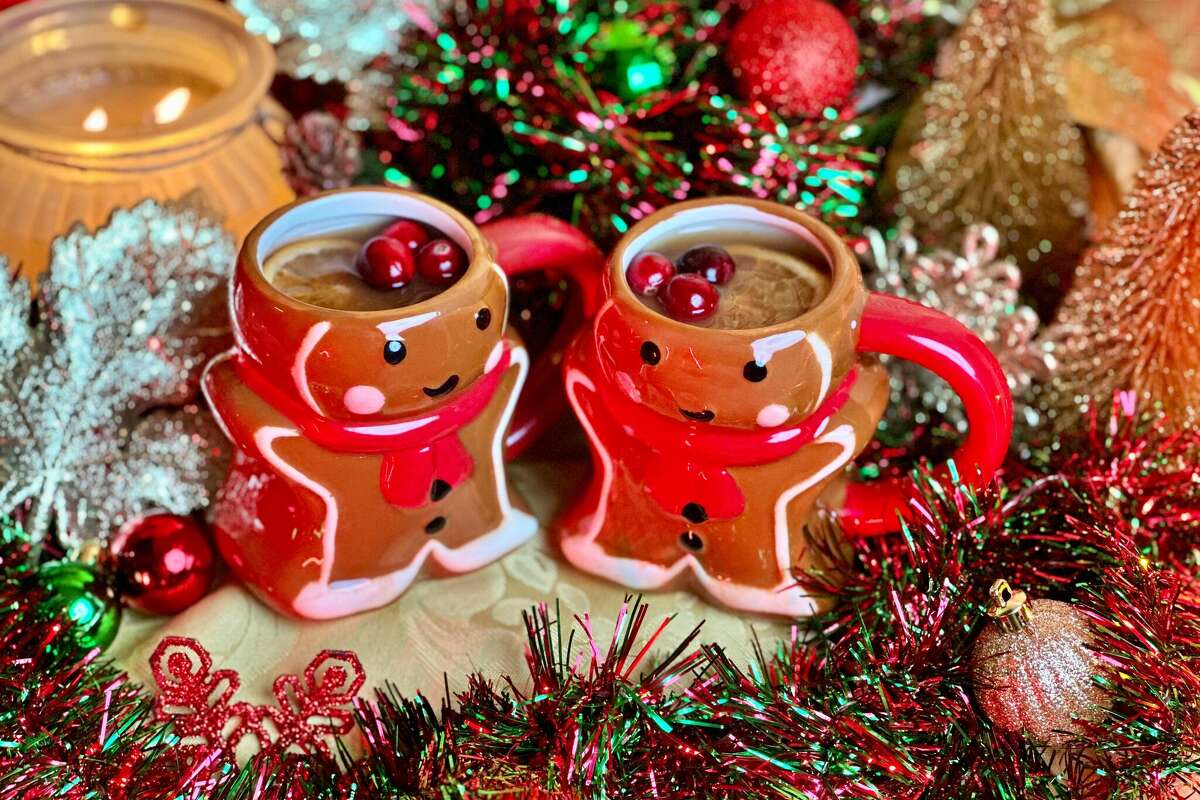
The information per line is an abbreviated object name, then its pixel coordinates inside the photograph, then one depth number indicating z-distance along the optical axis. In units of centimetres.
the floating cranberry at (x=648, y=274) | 60
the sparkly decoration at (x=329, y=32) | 91
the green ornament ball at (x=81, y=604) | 63
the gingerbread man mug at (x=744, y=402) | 57
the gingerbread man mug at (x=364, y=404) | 56
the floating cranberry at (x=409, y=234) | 63
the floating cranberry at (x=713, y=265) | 61
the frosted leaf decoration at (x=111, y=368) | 66
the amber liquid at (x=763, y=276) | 60
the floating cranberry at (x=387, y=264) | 60
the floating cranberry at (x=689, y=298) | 58
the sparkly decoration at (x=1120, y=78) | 94
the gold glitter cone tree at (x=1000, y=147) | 83
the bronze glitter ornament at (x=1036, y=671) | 57
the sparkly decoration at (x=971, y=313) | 76
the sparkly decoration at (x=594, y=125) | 77
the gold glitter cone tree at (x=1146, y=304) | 67
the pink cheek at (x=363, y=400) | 57
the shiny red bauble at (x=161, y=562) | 67
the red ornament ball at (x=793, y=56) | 77
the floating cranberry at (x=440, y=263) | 61
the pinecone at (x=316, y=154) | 75
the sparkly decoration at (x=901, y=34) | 92
